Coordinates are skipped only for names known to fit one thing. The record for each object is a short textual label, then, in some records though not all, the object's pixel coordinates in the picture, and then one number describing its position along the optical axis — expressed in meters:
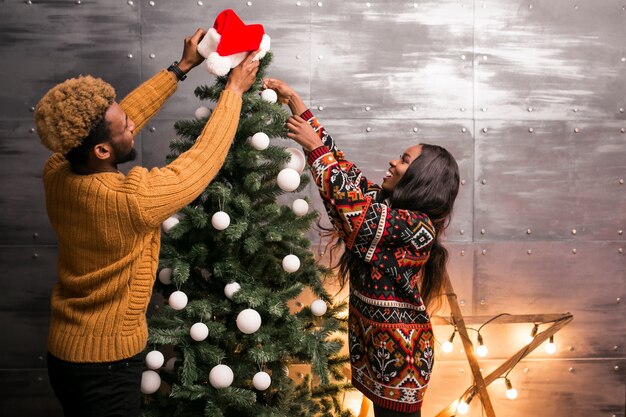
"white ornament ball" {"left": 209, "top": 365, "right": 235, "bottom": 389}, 1.98
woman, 2.05
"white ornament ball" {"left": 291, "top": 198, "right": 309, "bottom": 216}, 2.14
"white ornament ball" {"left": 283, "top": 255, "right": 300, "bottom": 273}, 2.05
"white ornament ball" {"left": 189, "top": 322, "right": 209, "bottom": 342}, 1.98
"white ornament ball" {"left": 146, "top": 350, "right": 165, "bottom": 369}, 2.02
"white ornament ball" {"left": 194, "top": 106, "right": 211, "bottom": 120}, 2.15
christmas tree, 2.02
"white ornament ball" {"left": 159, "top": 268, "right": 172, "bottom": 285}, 2.11
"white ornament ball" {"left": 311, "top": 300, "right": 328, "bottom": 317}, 2.25
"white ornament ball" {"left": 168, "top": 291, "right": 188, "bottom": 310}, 2.00
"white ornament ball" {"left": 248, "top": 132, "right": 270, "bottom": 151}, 2.01
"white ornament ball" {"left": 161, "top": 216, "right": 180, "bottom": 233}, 2.08
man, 1.65
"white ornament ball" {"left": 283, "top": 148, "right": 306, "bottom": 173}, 2.12
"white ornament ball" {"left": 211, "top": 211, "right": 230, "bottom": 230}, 1.98
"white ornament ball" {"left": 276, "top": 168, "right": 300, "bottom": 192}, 1.99
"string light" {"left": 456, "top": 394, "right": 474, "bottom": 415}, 2.94
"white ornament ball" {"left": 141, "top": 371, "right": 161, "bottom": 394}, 2.04
